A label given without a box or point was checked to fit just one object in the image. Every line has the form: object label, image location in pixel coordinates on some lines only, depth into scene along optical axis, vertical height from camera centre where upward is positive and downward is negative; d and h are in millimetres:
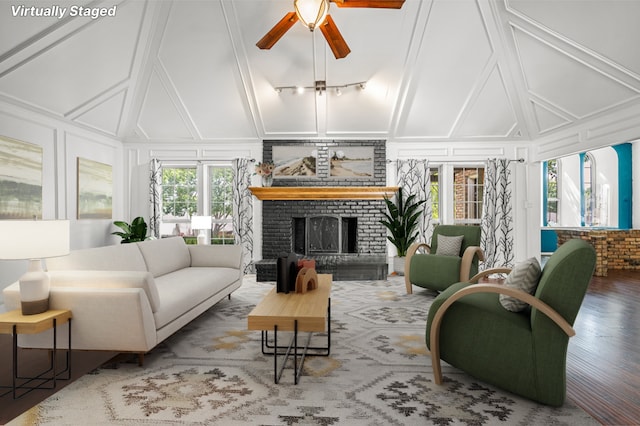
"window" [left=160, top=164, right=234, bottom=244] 6746 +250
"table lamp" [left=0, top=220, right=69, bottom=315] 2041 -205
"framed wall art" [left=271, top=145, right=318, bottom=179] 6422 +939
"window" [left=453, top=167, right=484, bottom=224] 6754 +369
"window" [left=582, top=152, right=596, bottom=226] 8477 +594
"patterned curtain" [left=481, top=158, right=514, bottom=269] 6418 -64
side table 2000 -656
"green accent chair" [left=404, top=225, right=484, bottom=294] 4102 -597
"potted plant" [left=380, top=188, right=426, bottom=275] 5969 -197
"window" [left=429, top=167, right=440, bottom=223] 6789 +388
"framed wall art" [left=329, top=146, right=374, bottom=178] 6410 +938
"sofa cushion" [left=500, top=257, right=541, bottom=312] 1998 -382
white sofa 2232 -608
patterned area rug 1769 -1013
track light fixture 5406 +1937
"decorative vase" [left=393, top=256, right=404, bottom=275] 5934 -860
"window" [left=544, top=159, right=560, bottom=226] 9141 +514
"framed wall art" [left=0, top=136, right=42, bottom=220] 3973 +396
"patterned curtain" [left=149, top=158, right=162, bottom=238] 6422 +308
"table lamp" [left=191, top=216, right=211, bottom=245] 5559 -138
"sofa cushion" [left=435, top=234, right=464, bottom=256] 4446 -401
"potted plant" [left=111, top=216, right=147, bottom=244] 5918 -285
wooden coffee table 2090 -611
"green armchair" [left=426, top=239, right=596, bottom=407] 1790 -641
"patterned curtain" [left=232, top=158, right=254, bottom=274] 6391 +147
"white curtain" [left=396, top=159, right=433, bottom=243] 6434 +581
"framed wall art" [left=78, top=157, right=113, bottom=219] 5324 +373
